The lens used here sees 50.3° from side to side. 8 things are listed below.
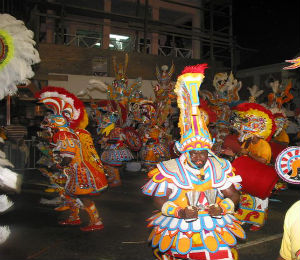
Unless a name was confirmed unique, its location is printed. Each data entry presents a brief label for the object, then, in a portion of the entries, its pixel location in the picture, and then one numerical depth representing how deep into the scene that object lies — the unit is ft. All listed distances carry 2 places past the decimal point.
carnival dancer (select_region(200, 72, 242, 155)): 30.07
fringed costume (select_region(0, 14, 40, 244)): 8.49
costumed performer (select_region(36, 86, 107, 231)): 15.66
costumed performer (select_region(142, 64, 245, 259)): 8.71
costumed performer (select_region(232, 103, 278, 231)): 14.96
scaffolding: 43.80
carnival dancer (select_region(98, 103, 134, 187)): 27.22
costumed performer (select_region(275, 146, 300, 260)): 6.62
